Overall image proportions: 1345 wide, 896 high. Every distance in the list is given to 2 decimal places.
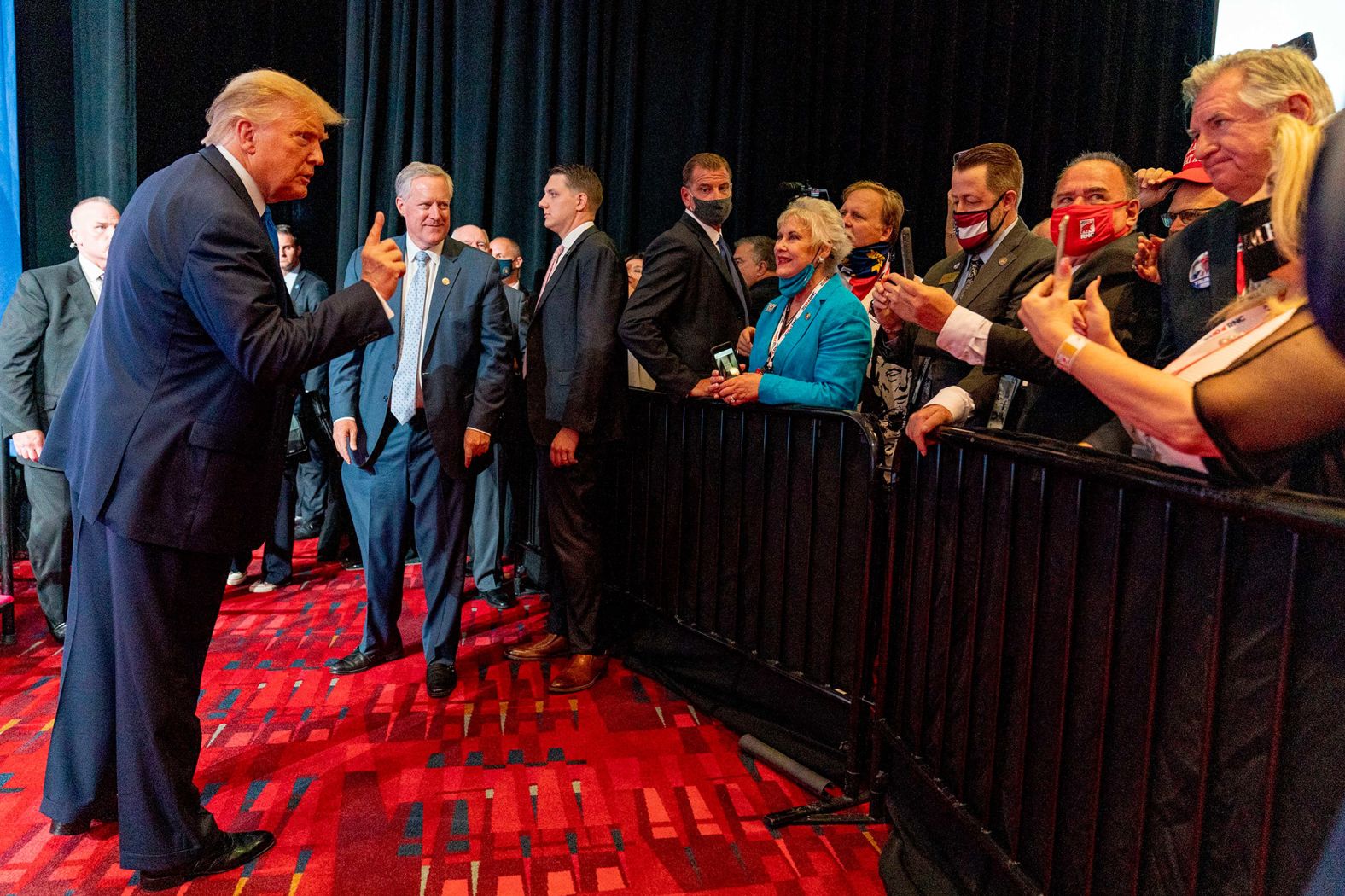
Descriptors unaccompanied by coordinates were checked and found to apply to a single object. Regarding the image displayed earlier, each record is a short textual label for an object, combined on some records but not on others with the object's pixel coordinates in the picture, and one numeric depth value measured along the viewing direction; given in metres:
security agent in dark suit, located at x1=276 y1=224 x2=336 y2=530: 5.09
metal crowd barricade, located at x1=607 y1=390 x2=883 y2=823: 2.53
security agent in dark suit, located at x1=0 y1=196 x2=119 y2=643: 3.58
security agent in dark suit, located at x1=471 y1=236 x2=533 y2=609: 4.52
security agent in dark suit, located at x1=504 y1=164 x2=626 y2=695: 3.36
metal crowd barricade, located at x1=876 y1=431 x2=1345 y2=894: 1.13
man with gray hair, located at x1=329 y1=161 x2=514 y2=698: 3.29
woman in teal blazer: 2.86
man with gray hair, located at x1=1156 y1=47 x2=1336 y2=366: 1.62
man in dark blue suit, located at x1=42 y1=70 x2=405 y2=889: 1.89
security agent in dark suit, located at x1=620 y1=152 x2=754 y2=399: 3.27
